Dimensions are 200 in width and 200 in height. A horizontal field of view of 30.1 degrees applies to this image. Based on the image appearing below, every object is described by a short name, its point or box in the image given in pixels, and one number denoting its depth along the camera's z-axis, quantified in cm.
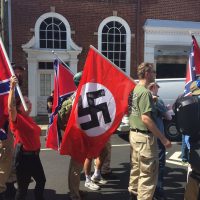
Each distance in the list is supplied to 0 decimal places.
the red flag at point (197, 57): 706
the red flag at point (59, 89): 593
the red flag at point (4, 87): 458
